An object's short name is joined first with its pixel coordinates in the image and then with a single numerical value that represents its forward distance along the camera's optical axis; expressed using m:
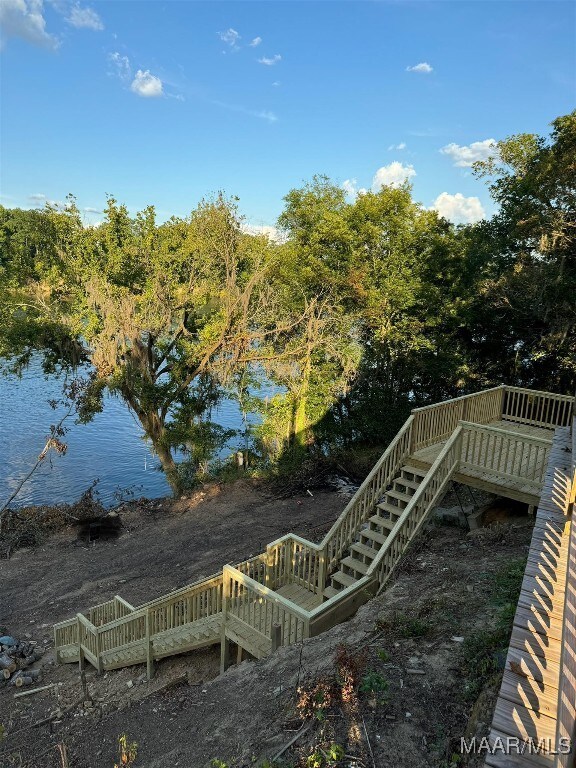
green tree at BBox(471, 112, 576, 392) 11.77
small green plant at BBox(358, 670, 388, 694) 3.90
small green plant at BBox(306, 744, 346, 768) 3.28
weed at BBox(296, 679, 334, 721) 3.86
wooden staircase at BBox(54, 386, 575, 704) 6.29
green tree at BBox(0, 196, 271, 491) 14.55
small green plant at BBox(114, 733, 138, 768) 4.39
